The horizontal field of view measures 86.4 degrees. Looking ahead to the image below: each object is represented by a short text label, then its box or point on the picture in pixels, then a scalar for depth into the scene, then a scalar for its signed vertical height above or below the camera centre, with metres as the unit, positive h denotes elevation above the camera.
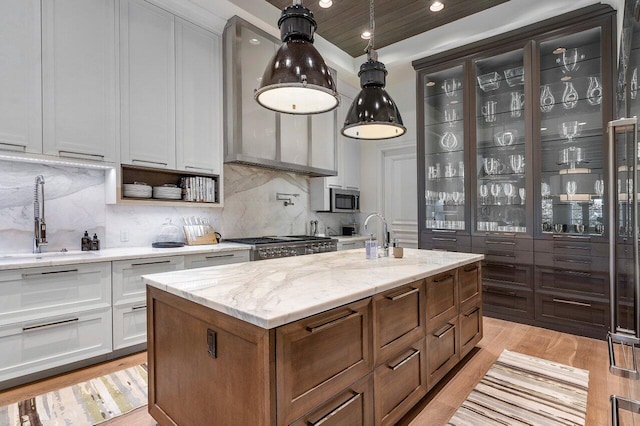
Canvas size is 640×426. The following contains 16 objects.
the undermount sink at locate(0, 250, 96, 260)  2.59 -0.33
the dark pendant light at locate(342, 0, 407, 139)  2.40 +0.77
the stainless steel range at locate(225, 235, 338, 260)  3.74 -0.40
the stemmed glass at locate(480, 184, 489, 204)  4.08 +0.23
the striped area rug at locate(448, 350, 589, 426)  2.04 -1.23
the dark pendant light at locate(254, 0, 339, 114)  1.78 +0.79
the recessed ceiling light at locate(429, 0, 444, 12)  3.84 +2.35
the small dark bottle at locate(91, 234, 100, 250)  3.10 -0.26
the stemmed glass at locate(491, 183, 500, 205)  4.03 +0.23
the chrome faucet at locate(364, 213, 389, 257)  2.75 -0.27
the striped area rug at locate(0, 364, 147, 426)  2.01 -1.21
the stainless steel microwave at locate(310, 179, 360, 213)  5.20 +0.22
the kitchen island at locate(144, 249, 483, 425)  1.26 -0.58
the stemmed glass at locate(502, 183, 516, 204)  3.91 +0.24
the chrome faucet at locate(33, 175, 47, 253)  2.82 -0.03
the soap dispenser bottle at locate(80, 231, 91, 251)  3.07 -0.26
